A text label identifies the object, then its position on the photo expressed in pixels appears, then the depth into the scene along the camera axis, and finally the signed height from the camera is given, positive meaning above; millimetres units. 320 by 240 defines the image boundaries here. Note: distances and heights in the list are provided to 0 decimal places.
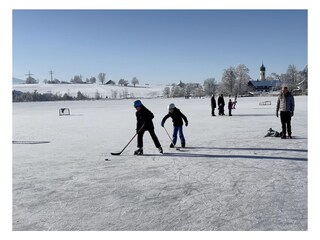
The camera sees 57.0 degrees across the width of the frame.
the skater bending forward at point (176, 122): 7875 -329
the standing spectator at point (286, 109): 8930 +14
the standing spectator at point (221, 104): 19359 +372
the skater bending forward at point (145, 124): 7043 -341
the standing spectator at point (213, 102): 18878 +461
